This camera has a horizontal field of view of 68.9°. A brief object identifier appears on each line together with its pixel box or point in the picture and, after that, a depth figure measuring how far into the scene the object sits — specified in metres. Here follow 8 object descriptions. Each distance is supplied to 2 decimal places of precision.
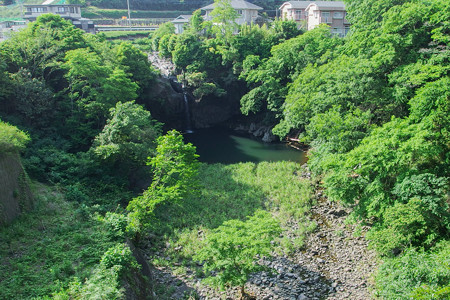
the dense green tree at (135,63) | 32.06
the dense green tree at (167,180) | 16.06
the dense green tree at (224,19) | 40.69
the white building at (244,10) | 53.00
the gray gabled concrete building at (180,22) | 56.19
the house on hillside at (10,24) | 50.20
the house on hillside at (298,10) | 52.09
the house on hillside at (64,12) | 49.03
